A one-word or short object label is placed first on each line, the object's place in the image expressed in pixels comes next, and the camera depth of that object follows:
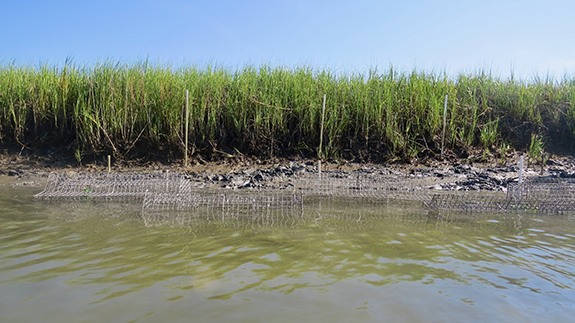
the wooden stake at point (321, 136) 9.32
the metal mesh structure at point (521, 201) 5.84
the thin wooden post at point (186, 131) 9.24
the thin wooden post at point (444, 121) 9.63
